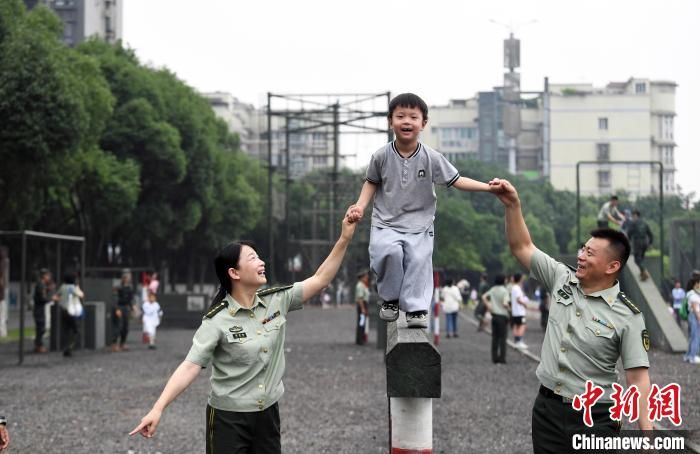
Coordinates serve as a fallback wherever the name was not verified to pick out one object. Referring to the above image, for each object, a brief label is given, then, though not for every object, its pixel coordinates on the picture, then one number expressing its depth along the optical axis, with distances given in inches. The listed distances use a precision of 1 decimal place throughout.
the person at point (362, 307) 1168.2
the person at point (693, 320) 876.0
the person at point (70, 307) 1038.4
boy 266.8
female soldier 259.1
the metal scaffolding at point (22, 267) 904.9
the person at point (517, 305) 1031.6
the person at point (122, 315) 1150.3
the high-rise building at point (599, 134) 4313.5
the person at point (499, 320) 925.2
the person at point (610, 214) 1032.8
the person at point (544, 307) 1366.4
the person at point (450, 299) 1307.8
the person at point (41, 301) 1075.3
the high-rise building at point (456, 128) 5487.2
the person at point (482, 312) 1530.5
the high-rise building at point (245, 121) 5861.2
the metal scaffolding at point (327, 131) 1375.5
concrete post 255.1
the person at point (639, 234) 1075.9
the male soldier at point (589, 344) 252.4
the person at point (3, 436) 274.8
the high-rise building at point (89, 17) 3019.2
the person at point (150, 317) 1153.9
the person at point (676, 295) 1262.3
